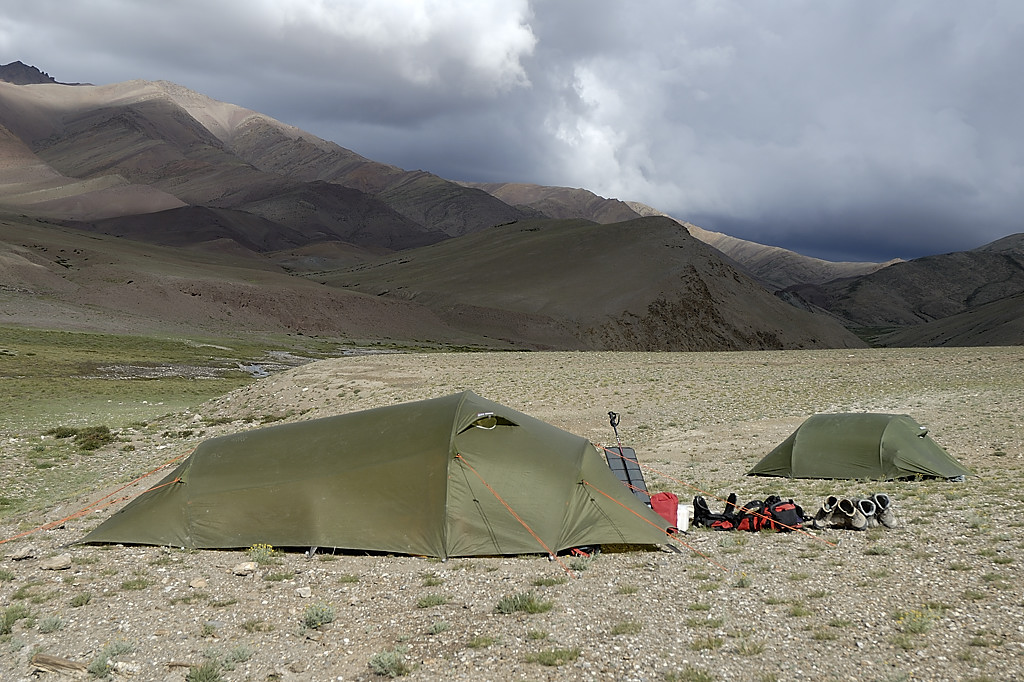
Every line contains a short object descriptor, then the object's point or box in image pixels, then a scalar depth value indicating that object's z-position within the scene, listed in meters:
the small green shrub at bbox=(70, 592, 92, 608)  9.67
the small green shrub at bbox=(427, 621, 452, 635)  8.82
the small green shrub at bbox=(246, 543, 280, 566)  11.23
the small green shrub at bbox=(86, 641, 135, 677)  7.89
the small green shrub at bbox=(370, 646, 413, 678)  7.86
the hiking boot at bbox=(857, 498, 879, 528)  12.54
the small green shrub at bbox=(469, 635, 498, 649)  8.38
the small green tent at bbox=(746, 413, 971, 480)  17.58
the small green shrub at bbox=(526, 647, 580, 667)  7.92
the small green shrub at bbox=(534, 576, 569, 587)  10.23
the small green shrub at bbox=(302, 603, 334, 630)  9.11
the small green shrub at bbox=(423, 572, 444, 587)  10.32
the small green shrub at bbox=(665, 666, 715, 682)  7.35
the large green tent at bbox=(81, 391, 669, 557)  11.53
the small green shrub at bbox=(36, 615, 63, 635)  8.91
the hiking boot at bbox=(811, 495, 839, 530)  12.60
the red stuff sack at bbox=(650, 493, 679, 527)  12.78
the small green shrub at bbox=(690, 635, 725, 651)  8.10
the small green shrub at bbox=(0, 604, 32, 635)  8.91
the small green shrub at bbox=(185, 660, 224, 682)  7.81
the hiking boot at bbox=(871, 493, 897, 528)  12.42
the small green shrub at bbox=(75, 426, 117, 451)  25.13
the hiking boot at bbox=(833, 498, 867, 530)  12.31
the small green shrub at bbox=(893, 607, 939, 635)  8.15
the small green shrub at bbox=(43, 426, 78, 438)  26.45
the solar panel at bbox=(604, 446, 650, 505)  13.45
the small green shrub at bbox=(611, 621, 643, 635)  8.58
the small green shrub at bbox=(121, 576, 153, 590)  10.25
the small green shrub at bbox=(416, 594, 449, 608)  9.59
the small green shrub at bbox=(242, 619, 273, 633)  9.06
